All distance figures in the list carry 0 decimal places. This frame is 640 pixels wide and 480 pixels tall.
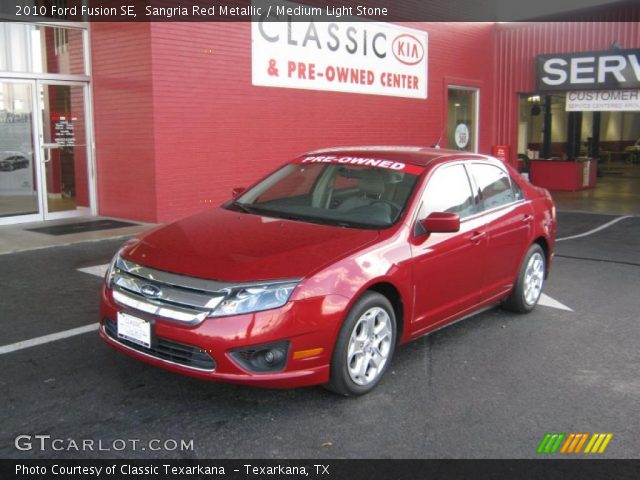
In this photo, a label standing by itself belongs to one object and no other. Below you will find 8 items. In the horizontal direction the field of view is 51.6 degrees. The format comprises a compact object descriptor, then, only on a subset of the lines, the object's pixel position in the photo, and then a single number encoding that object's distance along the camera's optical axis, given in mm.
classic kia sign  12312
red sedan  3715
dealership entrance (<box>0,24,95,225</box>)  10555
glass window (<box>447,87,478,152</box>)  17891
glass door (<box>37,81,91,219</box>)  11023
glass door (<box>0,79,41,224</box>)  10508
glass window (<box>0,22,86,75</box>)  10477
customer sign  16578
